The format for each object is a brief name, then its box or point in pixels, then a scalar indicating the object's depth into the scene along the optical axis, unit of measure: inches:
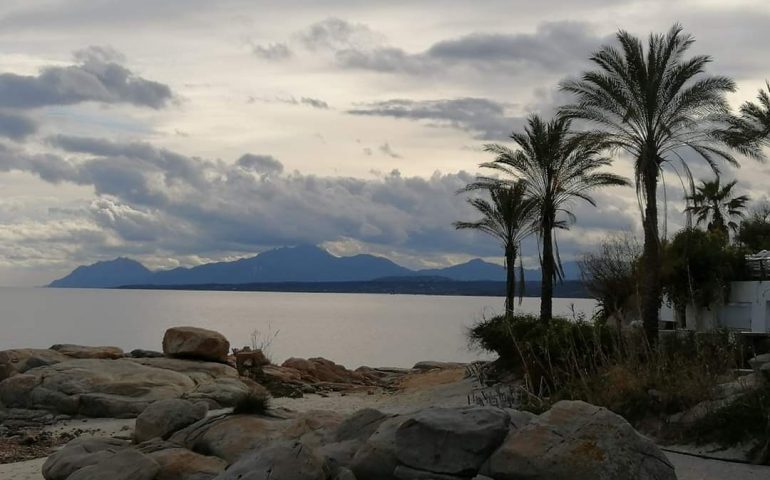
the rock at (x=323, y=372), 1205.7
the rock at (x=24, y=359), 977.5
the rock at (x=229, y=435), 481.7
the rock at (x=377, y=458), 397.4
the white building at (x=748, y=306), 1299.2
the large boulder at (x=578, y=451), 361.4
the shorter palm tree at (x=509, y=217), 1363.2
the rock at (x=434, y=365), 1498.3
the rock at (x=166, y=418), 544.7
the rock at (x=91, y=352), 1077.8
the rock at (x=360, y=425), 443.5
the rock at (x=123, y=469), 438.9
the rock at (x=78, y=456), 481.9
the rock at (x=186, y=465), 446.0
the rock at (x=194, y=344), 1023.0
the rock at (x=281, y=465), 368.8
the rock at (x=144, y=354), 1112.8
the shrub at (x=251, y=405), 527.2
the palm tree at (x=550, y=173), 1203.2
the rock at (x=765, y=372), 524.2
